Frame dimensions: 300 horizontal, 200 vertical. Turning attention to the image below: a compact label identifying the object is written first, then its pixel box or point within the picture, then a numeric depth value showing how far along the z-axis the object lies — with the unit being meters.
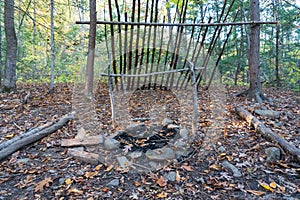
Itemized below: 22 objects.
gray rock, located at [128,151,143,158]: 3.22
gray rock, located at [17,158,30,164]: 3.15
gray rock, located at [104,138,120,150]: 3.41
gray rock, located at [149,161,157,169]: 3.01
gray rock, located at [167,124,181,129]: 4.12
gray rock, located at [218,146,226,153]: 3.37
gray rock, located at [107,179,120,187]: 2.68
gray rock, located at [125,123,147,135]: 3.93
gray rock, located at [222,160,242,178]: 2.84
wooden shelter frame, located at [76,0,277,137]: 4.19
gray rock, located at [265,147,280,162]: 3.06
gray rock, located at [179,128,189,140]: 3.76
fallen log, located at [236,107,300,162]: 3.05
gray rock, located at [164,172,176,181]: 2.76
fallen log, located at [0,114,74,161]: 3.27
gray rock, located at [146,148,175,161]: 3.13
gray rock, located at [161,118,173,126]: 4.31
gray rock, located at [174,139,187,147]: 3.47
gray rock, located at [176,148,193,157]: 3.31
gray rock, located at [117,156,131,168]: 3.04
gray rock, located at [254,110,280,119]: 4.45
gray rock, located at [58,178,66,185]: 2.71
